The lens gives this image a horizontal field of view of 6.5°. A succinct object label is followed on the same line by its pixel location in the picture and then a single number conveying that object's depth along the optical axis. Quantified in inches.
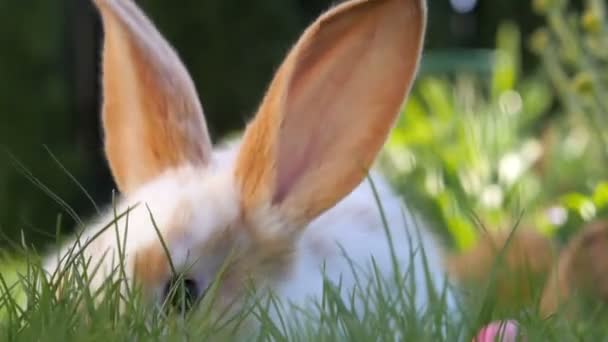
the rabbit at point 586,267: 96.7
